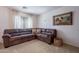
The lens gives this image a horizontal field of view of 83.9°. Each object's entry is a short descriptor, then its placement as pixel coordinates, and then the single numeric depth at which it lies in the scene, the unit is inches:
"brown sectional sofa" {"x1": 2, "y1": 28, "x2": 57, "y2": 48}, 58.6
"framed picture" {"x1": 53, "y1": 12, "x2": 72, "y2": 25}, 66.4
